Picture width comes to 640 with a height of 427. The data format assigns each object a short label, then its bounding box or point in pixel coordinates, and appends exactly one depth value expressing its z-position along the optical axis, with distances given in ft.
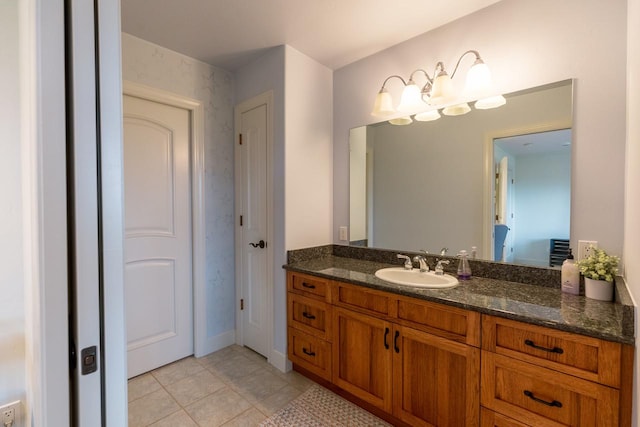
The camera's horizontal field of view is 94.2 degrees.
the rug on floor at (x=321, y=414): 5.65
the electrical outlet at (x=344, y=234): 8.30
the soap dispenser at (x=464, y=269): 5.91
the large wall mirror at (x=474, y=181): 5.28
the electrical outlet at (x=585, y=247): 4.80
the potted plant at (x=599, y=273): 4.32
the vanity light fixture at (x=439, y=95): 5.63
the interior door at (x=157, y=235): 7.21
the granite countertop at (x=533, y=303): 3.49
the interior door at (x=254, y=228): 8.04
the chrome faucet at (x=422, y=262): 6.32
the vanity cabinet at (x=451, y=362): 3.57
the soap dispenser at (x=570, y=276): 4.75
